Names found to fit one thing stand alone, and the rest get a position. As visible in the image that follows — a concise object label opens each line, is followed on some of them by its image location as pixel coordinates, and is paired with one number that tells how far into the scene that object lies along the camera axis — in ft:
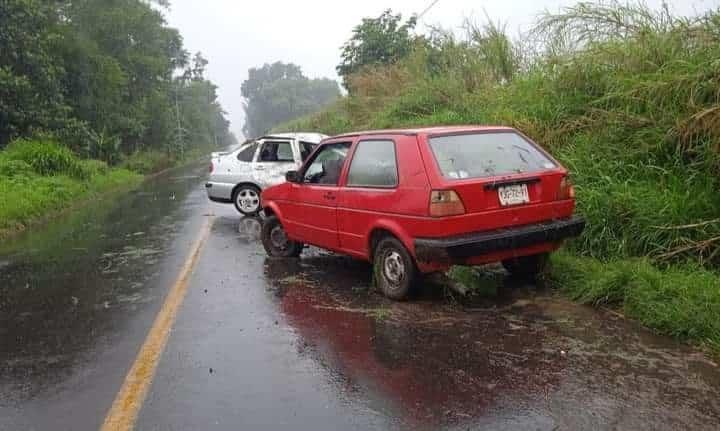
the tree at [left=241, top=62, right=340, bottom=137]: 407.44
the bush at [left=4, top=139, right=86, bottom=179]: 62.39
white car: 41.45
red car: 17.66
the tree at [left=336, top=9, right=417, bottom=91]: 89.10
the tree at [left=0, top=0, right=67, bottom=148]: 76.23
